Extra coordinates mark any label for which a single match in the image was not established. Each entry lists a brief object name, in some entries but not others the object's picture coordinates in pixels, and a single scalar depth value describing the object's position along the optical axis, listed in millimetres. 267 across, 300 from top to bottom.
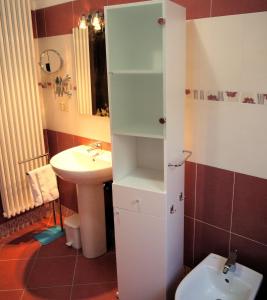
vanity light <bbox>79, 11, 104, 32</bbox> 2234
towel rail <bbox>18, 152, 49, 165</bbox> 2795
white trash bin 2646
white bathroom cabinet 1664
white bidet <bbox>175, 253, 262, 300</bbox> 1711
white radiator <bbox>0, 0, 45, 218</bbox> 2582
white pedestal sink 2350
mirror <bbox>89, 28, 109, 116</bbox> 2312
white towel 2705
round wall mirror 2677
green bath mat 2854
